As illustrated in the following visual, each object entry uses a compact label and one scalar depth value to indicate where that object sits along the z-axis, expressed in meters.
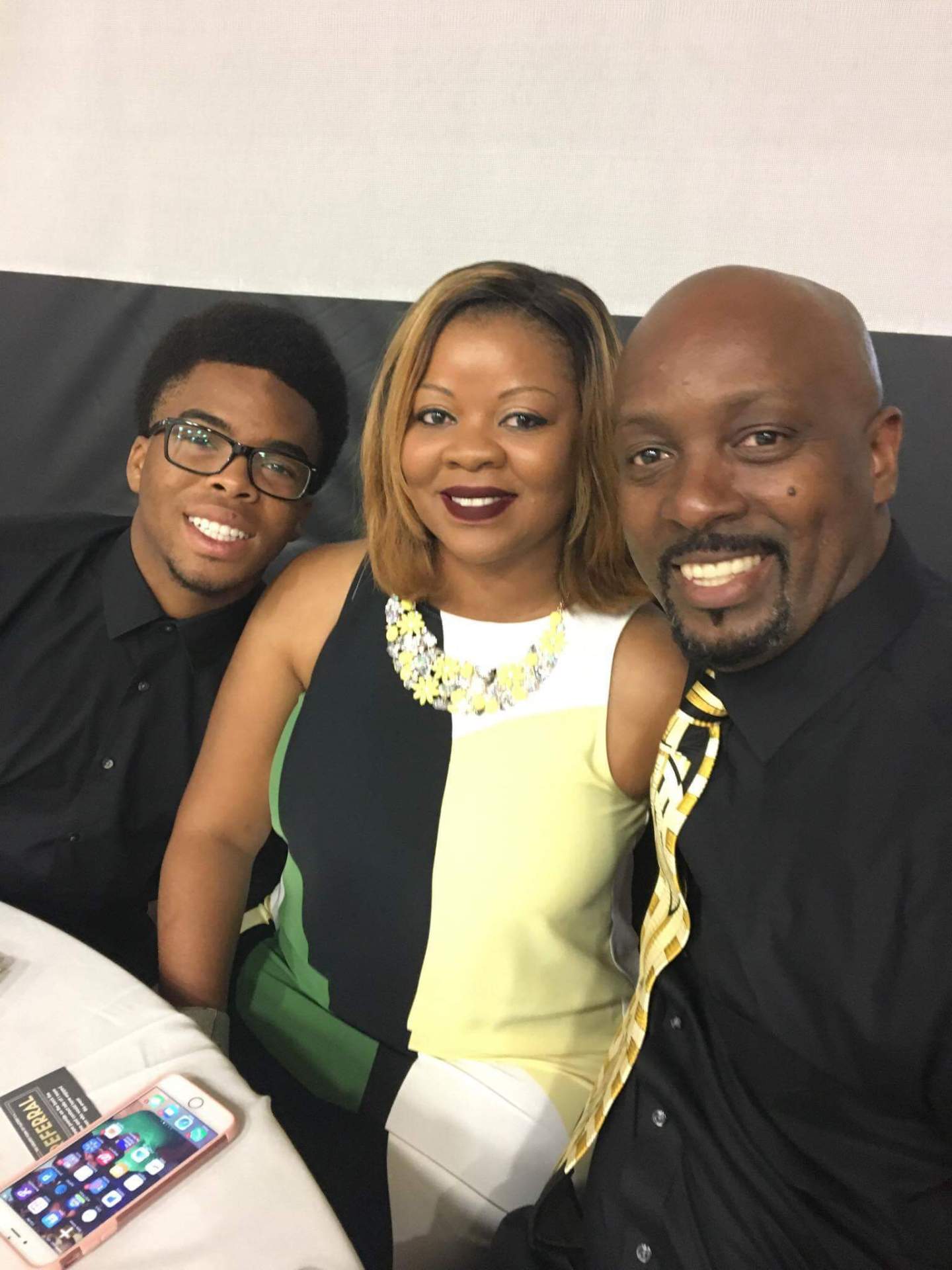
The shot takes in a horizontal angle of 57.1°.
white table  0.71
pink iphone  0.71
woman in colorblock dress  1.10
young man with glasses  1.35
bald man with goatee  0.75
